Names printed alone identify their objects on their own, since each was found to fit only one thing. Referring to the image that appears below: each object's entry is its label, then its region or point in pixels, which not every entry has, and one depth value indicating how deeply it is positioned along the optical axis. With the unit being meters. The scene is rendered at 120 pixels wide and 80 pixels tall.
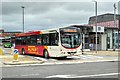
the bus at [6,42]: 71.19
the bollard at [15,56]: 21.71
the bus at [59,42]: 24.06
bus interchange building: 42.19
